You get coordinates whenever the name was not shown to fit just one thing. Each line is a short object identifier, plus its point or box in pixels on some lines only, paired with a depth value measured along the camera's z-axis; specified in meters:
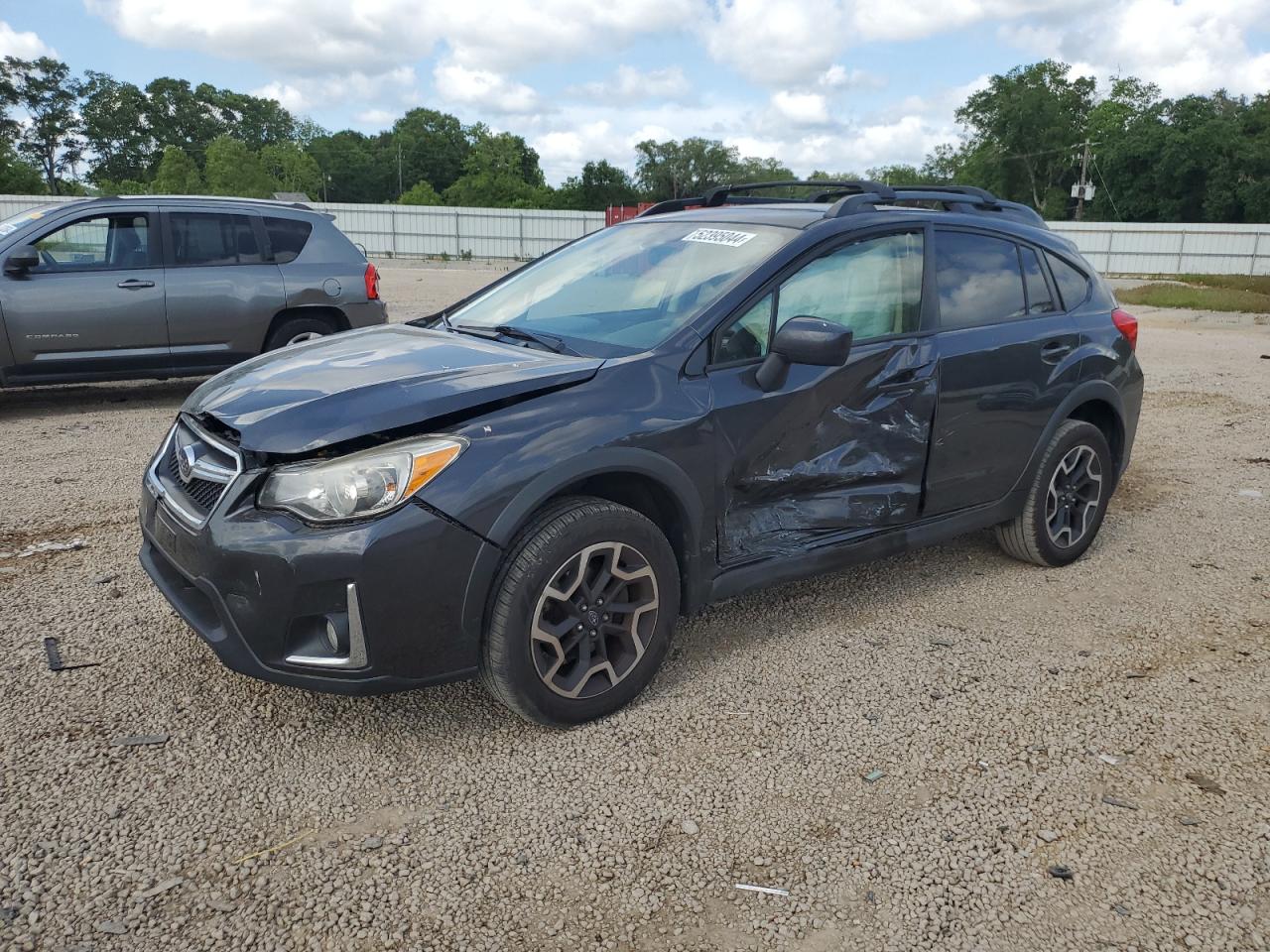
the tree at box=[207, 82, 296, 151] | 109.69
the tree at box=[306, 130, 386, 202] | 106.38
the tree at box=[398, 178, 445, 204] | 74.31
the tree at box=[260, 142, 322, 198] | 84.00
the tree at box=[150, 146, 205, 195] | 65.12
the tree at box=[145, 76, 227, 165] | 102.31
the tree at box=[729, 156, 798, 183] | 125.25
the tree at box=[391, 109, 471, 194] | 106.06
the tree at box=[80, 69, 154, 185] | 97.19
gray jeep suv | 7.57
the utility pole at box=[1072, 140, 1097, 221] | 61.78
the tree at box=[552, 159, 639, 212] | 94.75
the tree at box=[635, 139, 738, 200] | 119.75
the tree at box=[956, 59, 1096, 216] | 79.00
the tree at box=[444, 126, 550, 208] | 78.69
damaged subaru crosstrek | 2.77
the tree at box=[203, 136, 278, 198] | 63.22
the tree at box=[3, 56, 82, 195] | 91.63
